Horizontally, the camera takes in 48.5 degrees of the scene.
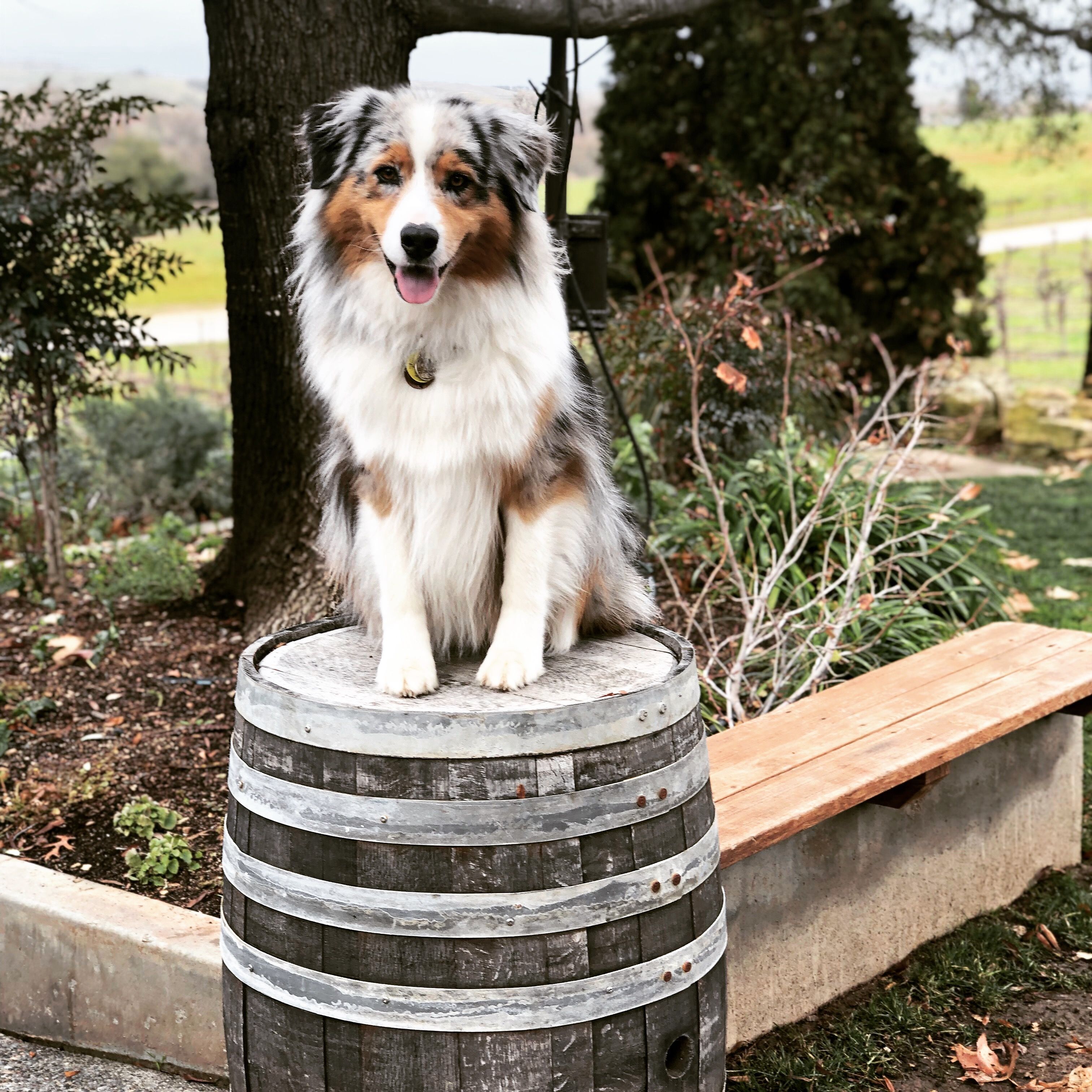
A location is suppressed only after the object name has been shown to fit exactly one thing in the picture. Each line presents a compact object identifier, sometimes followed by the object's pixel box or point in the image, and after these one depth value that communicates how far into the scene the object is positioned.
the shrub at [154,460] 6.68
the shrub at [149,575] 4.62
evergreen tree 8.70
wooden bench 2.75
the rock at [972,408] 9.79
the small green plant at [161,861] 2.97
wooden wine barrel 1.79
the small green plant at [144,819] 3.14
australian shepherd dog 2.05
